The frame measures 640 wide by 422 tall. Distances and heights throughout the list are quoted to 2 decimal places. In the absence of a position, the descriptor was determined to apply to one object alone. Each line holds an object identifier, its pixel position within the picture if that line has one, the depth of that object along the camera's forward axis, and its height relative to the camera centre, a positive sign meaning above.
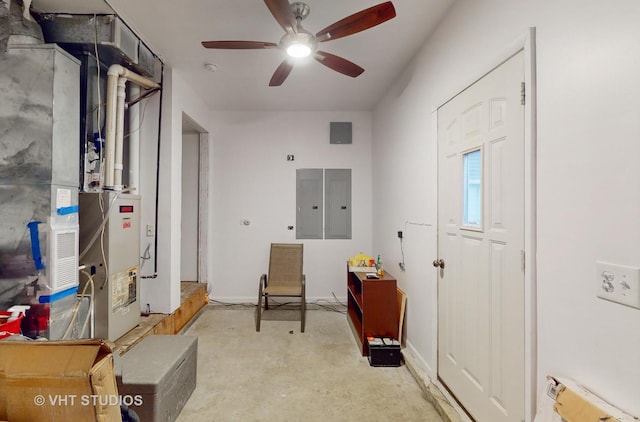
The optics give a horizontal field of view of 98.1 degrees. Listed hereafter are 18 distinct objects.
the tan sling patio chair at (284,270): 3.64 -0.78
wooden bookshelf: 2.69 -0.93
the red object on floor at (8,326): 1.49 -0.63
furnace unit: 2.13 -0.34
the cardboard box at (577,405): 0.87 -0.64
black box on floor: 2.50 -1.27
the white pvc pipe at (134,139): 2.65 +0.71
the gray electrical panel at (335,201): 4.12 +0.18
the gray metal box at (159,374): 1.60 -0.99
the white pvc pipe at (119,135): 2.28 +0.64
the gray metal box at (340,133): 4.09 +1.19
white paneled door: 1.34 -0.18
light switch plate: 0.85 -0.22
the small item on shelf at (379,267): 2.94 -0.62
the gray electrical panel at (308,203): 4.12 +0.15
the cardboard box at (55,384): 0.79 -0.50
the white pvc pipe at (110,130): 2.24 +0.66
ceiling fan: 1.57 +1.16
